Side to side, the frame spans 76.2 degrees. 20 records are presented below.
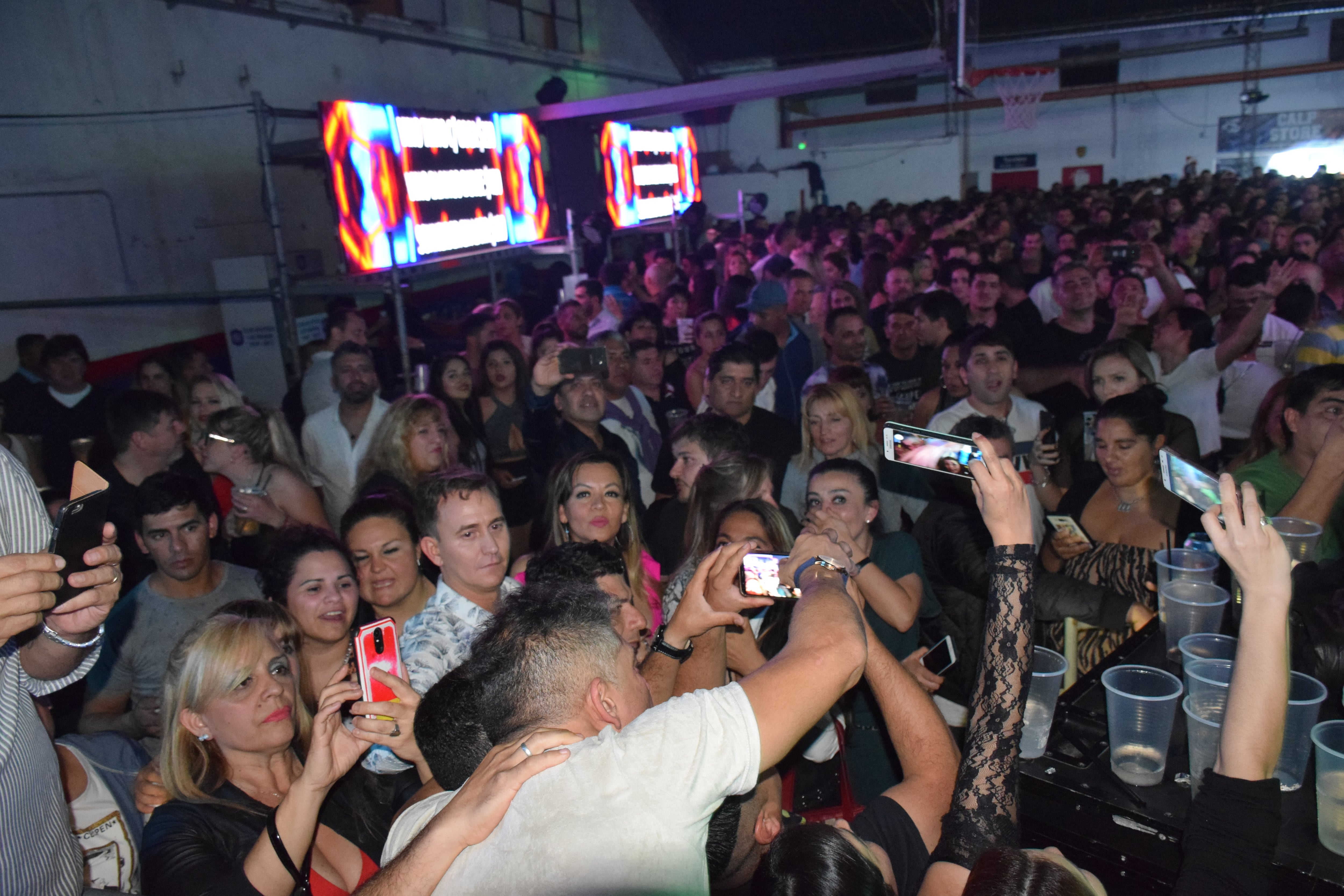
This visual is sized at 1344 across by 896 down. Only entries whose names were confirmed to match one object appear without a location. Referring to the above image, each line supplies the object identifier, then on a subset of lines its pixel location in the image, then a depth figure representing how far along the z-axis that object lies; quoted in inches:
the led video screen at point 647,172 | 431.8
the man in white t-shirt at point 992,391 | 145.5
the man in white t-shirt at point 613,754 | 45.2
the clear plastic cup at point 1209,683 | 62.2
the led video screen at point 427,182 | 236.2
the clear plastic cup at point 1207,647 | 67.7
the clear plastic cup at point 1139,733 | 61.5
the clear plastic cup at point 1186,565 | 79.4
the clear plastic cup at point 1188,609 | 72.9
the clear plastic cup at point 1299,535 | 81.9
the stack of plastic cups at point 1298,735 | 57.4
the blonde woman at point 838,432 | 139.4
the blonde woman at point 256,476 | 130.0
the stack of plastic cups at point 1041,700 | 65.2
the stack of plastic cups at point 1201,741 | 58.7
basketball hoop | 640.4
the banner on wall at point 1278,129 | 736.3
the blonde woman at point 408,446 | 136.2
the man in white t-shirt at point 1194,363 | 169.0
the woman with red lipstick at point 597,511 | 112.1
